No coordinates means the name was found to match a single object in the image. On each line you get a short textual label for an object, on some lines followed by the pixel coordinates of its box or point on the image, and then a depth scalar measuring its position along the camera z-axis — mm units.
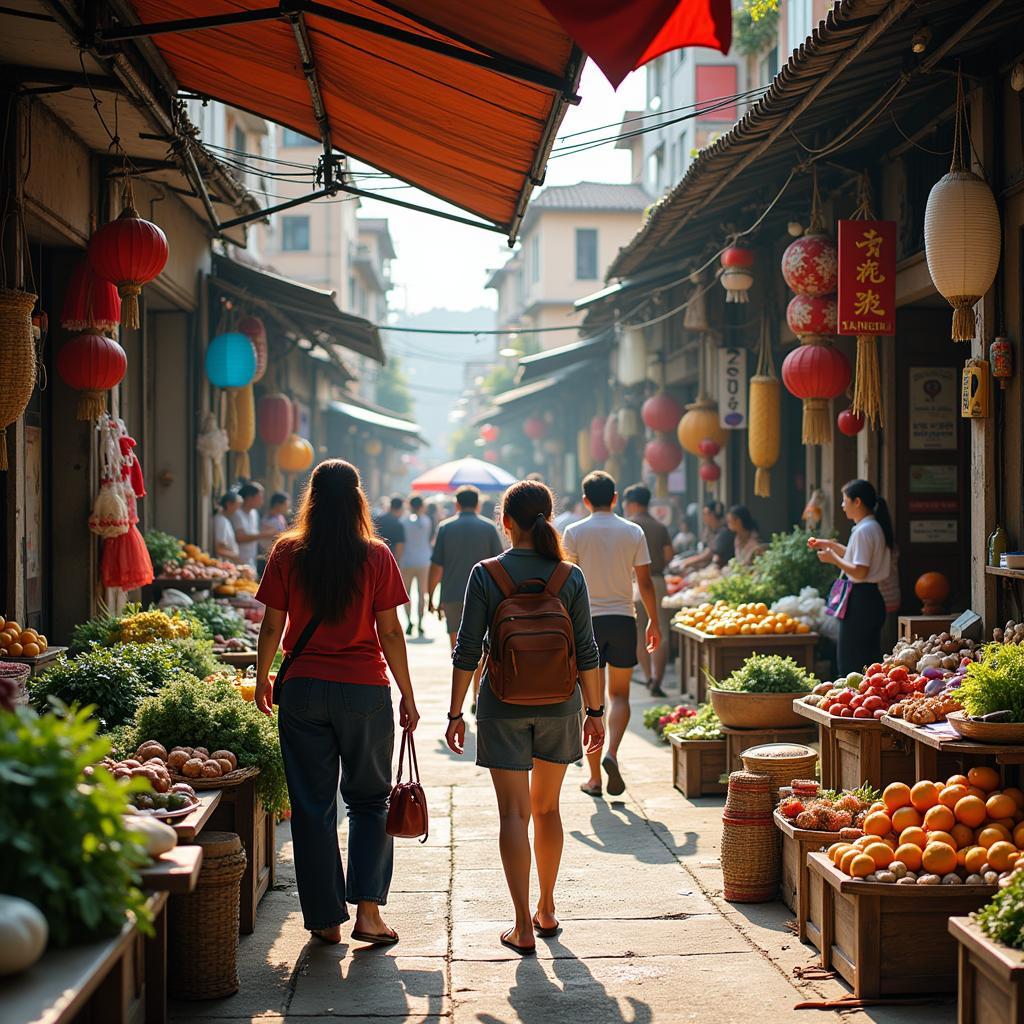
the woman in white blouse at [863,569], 9000
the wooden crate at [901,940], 5191
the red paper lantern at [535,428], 37031
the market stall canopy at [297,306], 15984
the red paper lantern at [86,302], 8883
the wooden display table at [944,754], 5613
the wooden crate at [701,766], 8977
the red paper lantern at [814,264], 10617
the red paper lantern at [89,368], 8898
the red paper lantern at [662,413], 18531
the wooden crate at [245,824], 6145
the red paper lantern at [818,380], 10789
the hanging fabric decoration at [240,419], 15750
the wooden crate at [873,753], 6828
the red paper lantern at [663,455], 19109
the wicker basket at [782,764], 7031
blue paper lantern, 14539
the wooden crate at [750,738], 8805
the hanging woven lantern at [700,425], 16000
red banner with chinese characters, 9531
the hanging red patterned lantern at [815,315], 10820
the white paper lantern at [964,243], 7562
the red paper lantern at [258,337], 16047
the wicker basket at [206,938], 5195
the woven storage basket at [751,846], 6602
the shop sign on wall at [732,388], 15453
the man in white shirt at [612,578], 8852
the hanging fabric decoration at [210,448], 14539
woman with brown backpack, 5766
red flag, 4496
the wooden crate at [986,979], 3963
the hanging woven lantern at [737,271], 13203
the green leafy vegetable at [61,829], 3178
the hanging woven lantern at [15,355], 7082
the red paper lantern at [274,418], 19125
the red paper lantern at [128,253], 8453
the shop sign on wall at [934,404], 11055
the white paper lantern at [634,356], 19891
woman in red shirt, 5734
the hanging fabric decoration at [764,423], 13258
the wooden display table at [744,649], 10594
